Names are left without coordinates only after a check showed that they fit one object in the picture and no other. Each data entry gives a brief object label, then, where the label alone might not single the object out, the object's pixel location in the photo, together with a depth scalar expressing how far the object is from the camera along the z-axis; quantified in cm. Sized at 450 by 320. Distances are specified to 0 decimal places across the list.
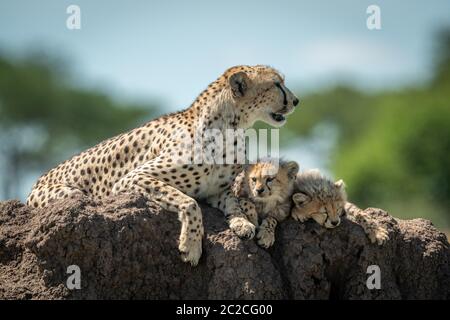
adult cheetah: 1356
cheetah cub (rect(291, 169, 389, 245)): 1316
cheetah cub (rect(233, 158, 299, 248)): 1339
